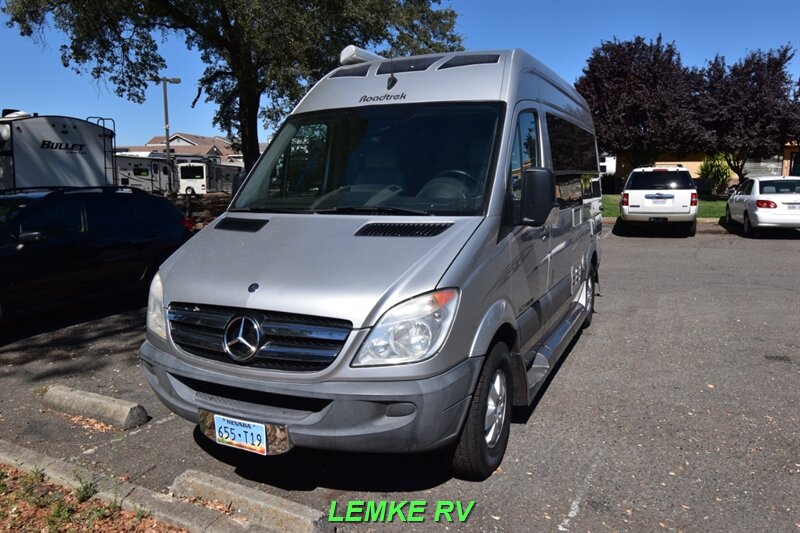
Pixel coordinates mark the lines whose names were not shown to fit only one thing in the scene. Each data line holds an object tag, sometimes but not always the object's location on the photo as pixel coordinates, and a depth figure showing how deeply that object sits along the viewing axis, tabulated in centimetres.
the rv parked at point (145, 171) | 3319
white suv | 1576
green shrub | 3303
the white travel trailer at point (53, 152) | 1290
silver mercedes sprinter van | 312
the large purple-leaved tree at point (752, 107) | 2636
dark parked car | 696
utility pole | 3209
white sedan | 1512
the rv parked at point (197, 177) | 4088
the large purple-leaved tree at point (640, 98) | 2841
